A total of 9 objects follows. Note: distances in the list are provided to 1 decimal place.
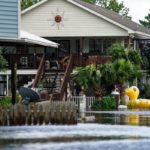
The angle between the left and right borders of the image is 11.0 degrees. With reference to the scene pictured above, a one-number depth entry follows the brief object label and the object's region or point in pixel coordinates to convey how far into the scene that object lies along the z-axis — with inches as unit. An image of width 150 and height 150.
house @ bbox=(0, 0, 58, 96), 1264.8
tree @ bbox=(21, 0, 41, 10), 3727.9
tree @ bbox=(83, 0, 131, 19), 4029.5
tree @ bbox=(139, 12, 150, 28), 5413.4
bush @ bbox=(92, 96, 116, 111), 2027.1
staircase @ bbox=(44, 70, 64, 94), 1995.6
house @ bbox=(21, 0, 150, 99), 2541.8
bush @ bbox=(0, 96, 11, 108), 1712.6
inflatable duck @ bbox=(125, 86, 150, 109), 2127.2
